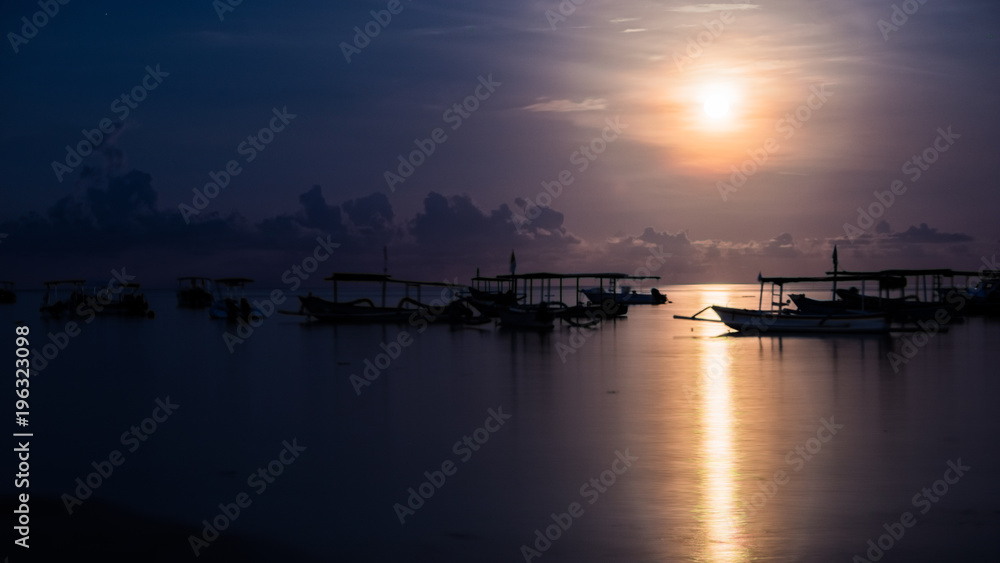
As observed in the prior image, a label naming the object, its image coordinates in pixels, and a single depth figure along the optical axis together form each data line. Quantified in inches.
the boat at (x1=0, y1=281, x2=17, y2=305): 4831.7
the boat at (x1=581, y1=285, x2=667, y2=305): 4333.2
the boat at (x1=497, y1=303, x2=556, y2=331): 1942.7
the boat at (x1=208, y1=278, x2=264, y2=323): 2561.5
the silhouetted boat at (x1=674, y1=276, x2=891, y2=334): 1670.8
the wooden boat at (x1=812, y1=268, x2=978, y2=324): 1879.9
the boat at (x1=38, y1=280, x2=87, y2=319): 2967.5
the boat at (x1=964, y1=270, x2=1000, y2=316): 2642.7
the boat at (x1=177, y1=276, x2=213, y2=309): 3855.8
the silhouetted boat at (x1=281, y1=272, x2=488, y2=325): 2224.4
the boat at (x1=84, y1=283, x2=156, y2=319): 2965.1
